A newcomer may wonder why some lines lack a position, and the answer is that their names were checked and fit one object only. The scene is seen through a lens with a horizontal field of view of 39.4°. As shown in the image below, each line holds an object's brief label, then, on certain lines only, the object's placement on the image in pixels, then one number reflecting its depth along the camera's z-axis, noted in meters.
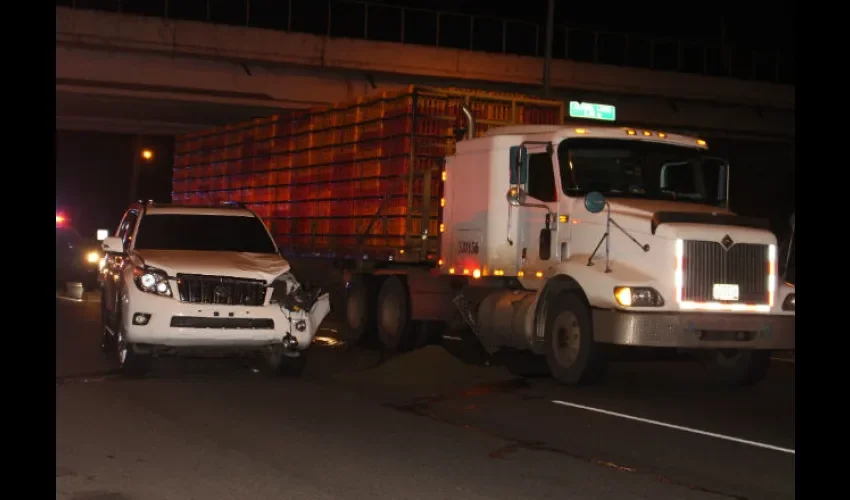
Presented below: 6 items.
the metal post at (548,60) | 29.08
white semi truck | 12.88
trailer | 16.75
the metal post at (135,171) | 57.94
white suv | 12.67
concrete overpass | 32.12
